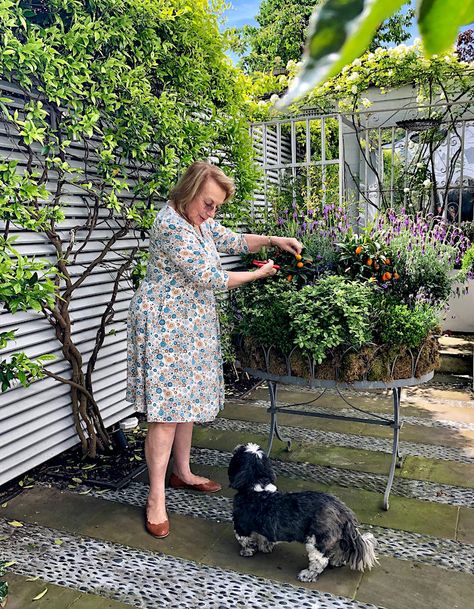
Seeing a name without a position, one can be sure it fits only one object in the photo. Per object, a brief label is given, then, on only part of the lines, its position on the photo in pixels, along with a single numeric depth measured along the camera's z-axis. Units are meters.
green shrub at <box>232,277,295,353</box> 2.86
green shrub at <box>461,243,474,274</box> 4.30
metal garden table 2.78
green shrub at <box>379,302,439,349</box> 2.73
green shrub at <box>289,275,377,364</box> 2.69
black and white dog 2.27
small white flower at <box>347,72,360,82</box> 6.78
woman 2.66
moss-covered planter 2.74
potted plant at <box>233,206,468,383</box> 2.73
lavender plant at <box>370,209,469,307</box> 2.94
